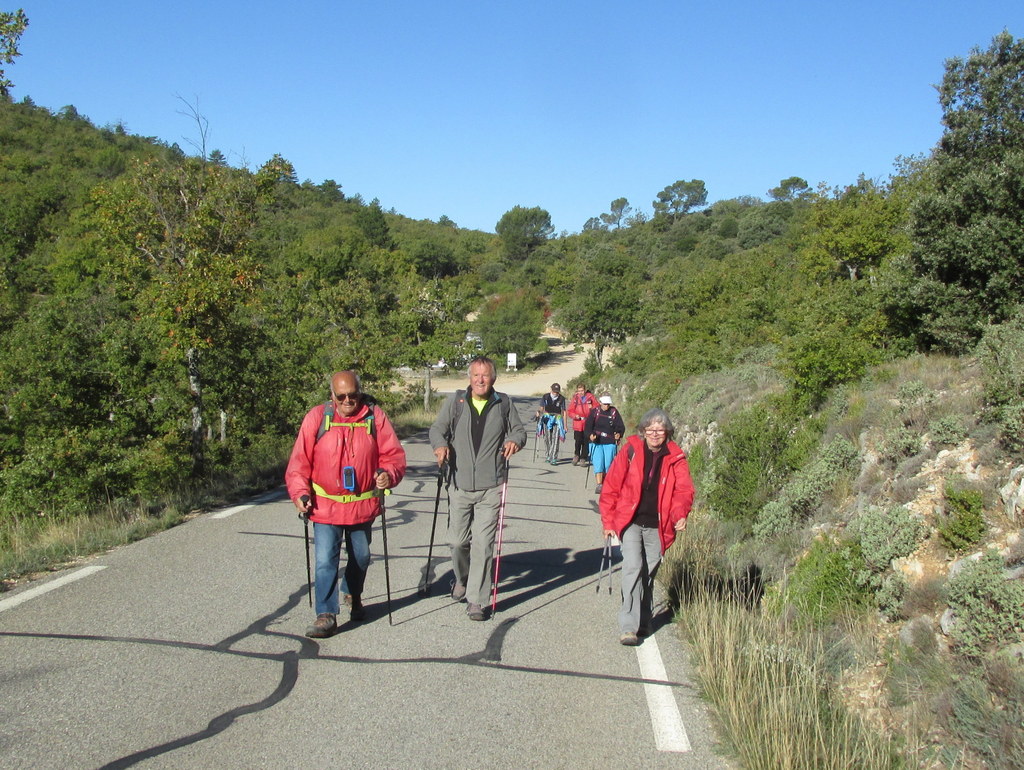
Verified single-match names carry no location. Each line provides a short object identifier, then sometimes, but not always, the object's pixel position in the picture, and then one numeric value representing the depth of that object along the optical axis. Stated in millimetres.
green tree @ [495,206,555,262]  128250
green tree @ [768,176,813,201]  118875
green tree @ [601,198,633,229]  165750
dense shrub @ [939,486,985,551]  5836
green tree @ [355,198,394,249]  111938
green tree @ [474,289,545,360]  76750
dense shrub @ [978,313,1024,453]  6395
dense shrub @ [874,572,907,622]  5879
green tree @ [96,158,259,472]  12438
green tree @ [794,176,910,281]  28234
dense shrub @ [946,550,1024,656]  4641
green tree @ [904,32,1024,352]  11469
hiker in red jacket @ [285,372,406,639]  5883
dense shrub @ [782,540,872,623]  6355
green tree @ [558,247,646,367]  59656
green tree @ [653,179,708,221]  150375
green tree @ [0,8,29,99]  10195
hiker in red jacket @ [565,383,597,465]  17891
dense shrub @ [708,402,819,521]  10594
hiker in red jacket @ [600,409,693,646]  6047
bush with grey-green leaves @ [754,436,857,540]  9133
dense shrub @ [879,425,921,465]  7957
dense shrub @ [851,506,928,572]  6254
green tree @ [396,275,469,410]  34312
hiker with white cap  13828
